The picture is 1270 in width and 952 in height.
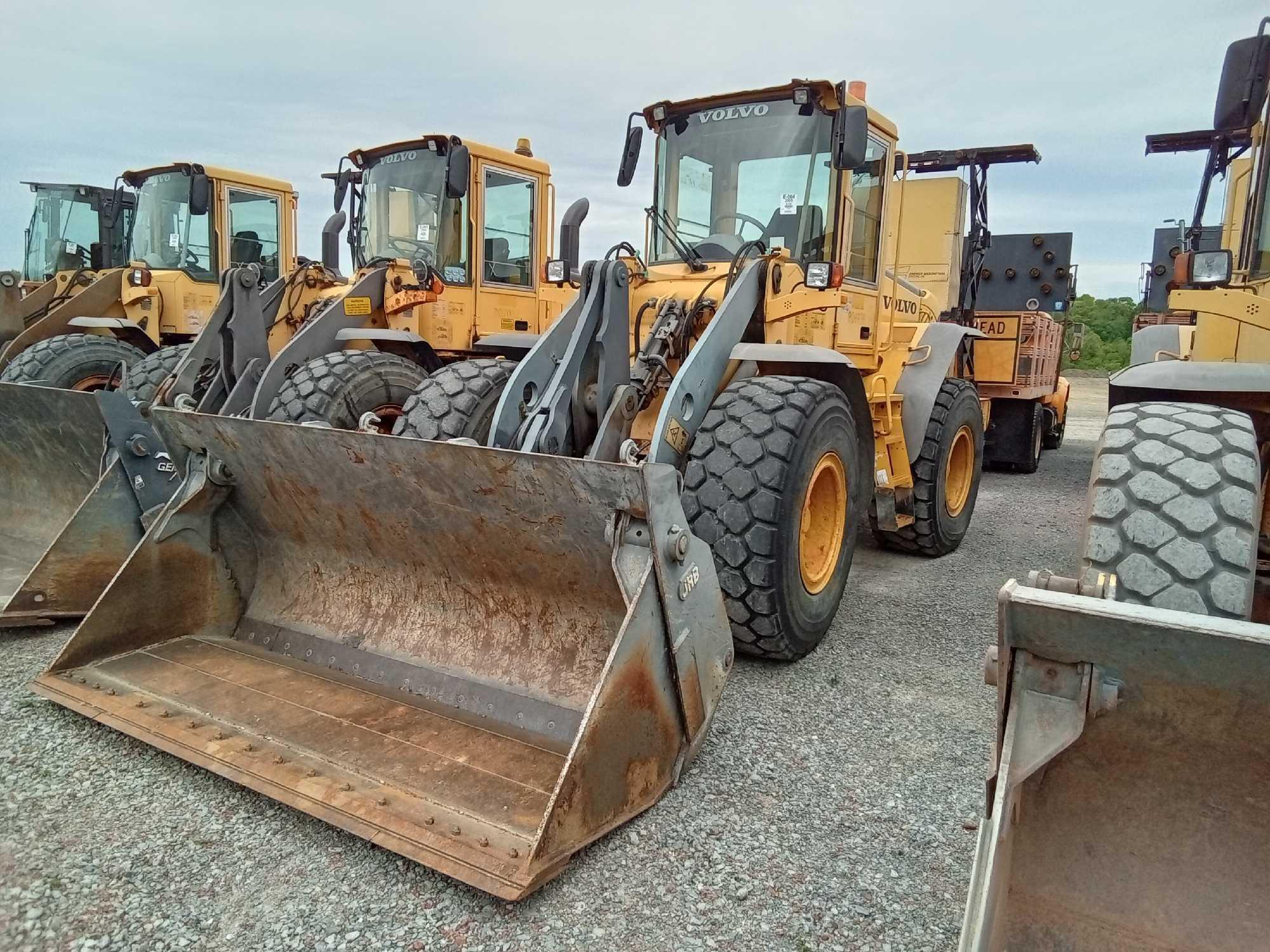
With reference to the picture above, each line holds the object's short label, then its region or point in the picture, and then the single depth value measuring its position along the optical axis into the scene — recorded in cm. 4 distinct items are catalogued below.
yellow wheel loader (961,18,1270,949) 160
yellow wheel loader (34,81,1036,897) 265
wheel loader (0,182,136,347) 1093
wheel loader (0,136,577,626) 429
